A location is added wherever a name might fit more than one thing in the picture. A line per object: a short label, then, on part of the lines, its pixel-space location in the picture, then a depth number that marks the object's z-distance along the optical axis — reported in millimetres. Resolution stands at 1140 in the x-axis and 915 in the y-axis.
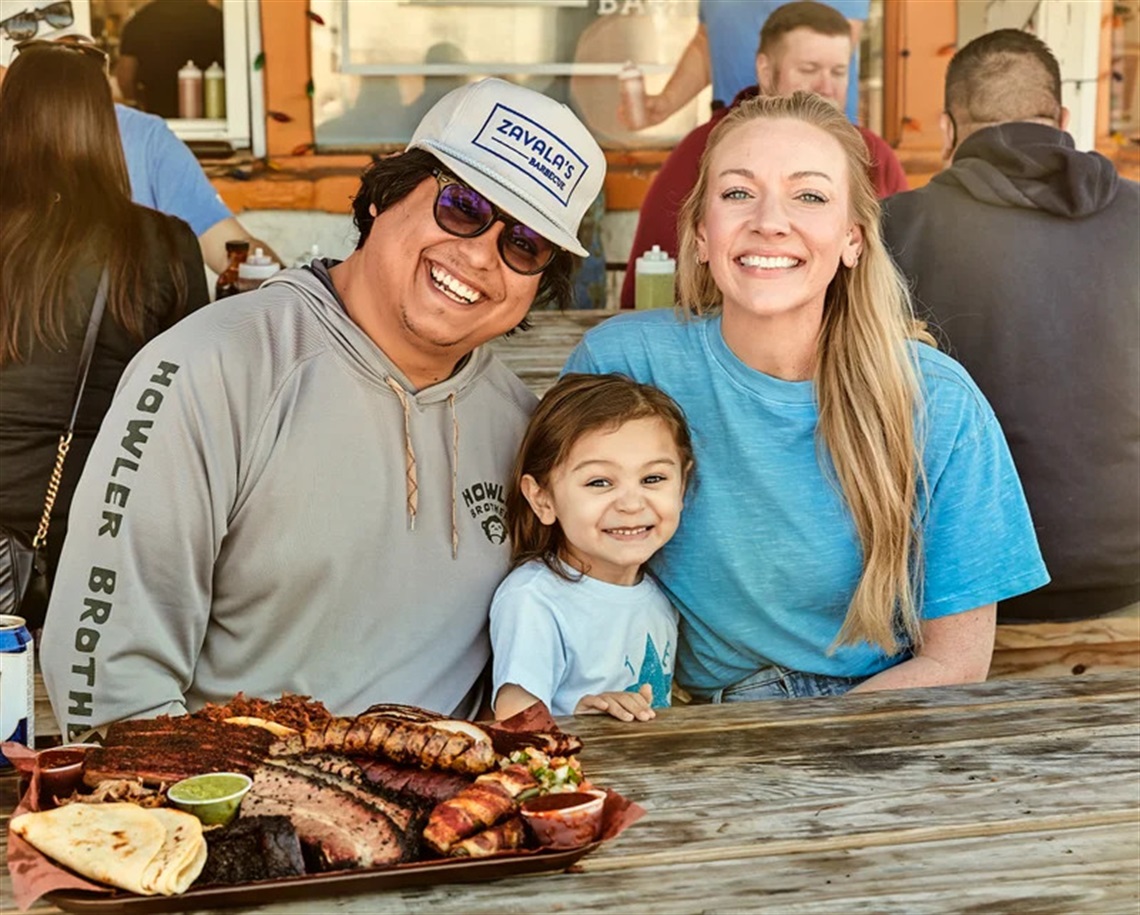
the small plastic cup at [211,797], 1594
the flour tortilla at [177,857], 1478
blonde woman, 2582
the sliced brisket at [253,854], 1536
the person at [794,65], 5137
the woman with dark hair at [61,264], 3523
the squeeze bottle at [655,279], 4828
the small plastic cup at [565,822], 1607
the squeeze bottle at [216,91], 7160
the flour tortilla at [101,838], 1490
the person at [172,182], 5273
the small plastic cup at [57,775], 1678
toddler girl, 2586
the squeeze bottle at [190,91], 7082
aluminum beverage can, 1851
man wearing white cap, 2197
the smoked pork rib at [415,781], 1699
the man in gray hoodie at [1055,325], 3549
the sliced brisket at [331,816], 1581
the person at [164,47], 7066
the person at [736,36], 6199
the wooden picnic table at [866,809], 1583
